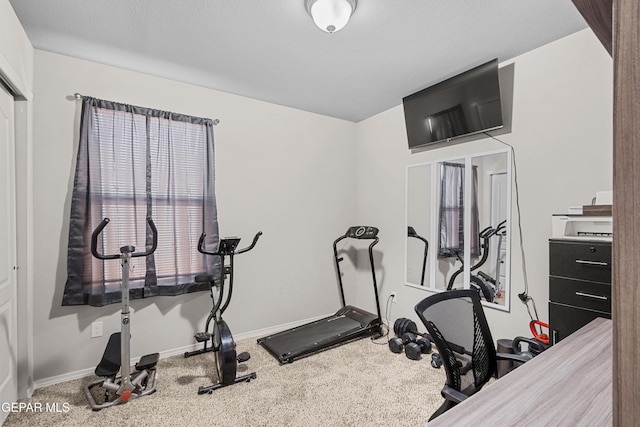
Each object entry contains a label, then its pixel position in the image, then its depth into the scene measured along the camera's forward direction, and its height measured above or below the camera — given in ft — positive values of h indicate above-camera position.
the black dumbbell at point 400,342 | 10.08 -4.23
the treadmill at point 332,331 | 10.04 -4.27
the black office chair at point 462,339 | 4.69 -2.09
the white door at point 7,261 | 6.66 -1.02
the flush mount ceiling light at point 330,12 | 6.17 +4.03
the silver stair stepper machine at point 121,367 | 7.37 -3.72
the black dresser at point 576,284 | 6.26 -1.57
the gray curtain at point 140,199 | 8.41 +0.45
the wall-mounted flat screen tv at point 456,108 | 8.80 +3.25
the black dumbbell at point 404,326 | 10.87 -4.04
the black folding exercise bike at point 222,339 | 8.05 -3.44
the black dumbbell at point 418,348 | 9.56 -4.25
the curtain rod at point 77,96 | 8.40 +3.19
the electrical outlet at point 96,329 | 8.77 -3.25
